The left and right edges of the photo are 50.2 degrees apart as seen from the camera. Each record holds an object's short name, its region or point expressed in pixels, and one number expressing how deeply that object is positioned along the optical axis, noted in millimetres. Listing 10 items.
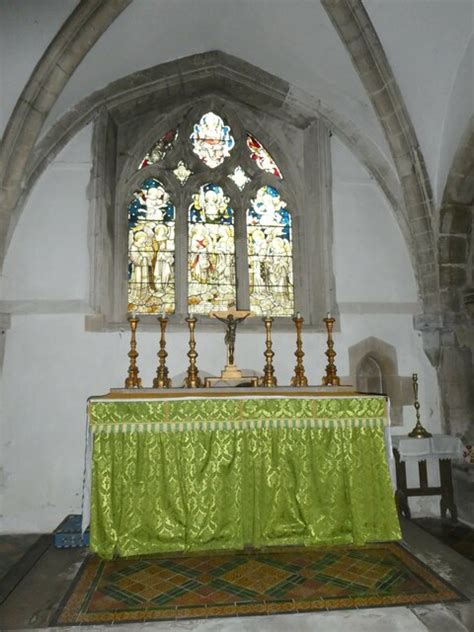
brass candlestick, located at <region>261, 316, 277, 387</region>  4965
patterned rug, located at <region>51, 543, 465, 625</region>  3203
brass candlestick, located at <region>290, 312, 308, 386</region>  5039
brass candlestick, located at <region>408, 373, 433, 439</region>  5530
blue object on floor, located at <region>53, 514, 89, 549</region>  4594
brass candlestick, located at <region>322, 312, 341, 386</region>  4938
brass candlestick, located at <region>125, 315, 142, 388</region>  4820
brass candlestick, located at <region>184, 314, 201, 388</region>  4879
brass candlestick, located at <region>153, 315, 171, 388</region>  4898
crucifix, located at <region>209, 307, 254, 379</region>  5074
